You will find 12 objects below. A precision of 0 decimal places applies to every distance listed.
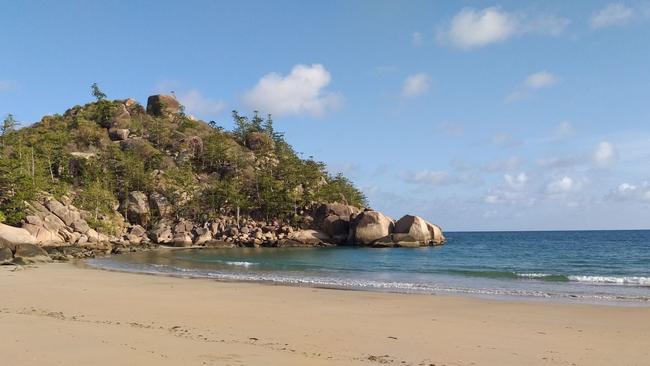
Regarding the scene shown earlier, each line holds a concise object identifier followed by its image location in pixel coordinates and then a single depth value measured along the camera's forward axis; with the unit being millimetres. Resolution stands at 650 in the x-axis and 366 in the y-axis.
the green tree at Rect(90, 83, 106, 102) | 108188
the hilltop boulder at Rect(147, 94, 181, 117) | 109000
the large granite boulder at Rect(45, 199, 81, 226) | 55250
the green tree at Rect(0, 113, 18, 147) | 77188
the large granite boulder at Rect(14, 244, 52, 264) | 34969
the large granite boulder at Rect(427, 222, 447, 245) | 75175
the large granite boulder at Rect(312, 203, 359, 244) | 74000
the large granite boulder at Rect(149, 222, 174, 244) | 65375
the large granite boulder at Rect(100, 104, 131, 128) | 96812
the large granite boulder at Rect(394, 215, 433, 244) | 70625
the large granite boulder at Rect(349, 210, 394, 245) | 70062
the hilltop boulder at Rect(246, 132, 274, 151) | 97875
